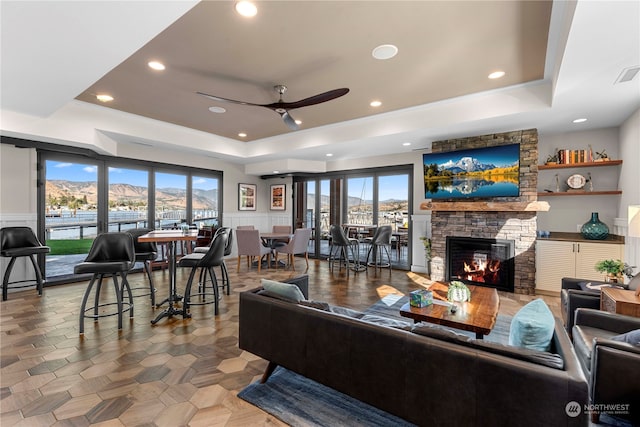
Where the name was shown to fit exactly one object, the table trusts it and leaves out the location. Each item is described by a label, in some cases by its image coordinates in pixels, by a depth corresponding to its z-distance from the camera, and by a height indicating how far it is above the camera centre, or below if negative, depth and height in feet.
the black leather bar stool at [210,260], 10.71 -1.79
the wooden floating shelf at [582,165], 13.18 +2.35
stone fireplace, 14.28 -0.14
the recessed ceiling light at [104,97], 12.67 +5.17
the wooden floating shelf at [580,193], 13.30 +1.00
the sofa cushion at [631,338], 5.27 -2.34
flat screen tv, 14.47 +2.16
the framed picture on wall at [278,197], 27.14 +1.52
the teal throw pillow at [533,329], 4.71 -1.92
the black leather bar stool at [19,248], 12.90 -1.65
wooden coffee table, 7.33 -2.80
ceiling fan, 9.45 +3.92
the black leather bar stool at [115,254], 9.84 -1.57
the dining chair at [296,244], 20.40 -2.27
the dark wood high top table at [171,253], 10.03 -1.60
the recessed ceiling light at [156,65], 9.87 +5.12
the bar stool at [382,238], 18.76 -1.62
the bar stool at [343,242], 19.25 -1.99
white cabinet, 12.91 -2.15
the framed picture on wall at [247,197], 25.49 +1.45
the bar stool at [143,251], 13.29 -1.86
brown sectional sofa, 3.79 -2.50
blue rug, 5.72 -4.11
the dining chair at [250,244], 19.08 -2.06
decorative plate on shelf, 14.39 +1.64
